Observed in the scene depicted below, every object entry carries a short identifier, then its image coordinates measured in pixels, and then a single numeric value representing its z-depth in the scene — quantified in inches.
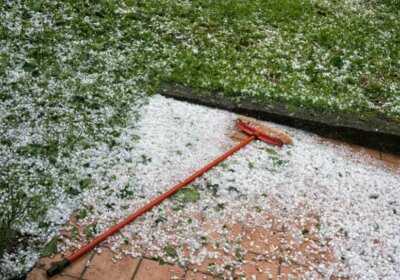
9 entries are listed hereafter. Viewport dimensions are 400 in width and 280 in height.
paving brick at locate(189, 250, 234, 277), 111.7
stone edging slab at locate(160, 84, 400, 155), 161.8
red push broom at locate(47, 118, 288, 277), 107.1
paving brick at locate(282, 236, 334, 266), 118.0
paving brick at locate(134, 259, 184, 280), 108.4
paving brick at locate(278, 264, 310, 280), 113.1
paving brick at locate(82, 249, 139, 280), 107.2
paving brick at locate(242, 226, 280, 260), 118.6
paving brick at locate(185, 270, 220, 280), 109.4
